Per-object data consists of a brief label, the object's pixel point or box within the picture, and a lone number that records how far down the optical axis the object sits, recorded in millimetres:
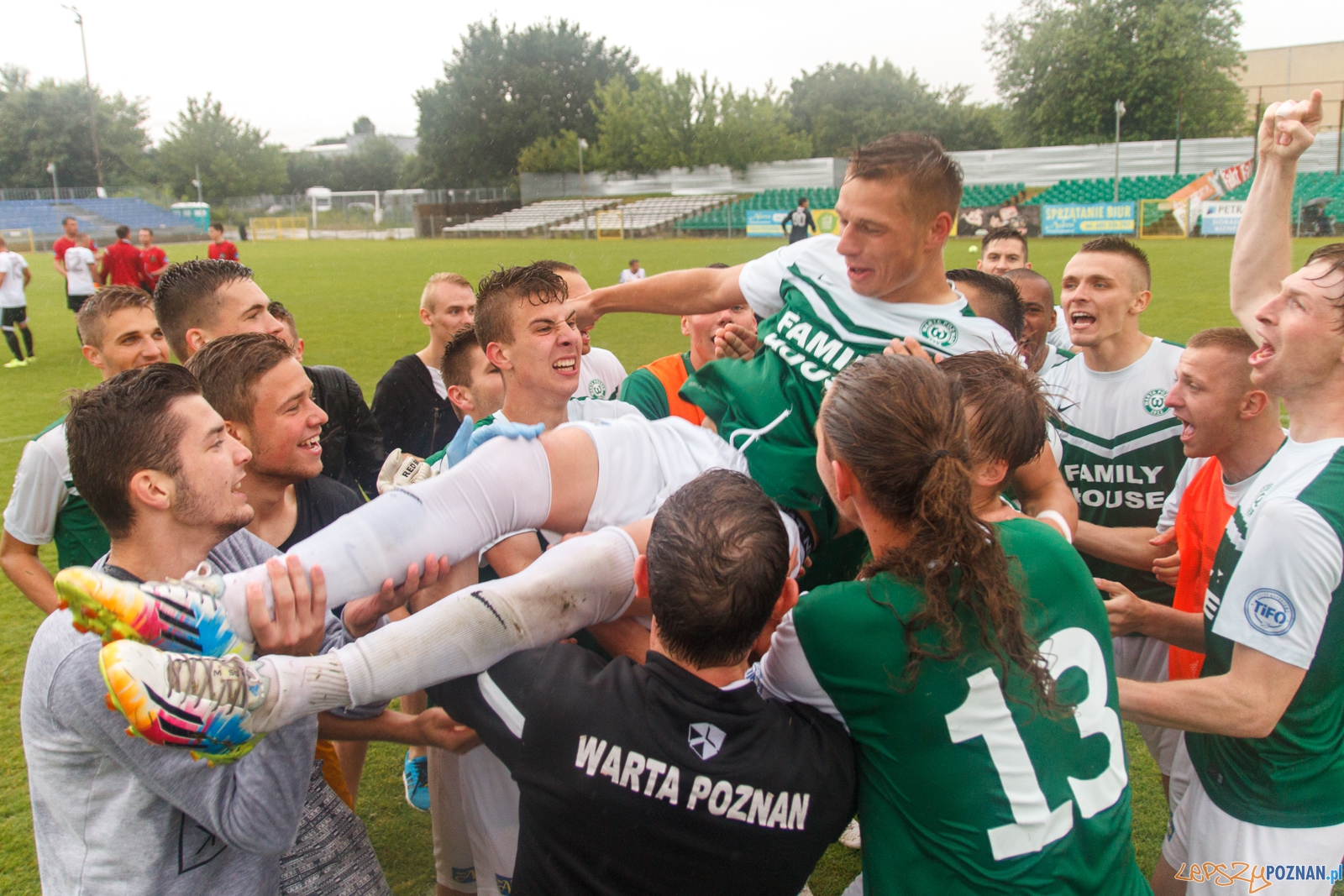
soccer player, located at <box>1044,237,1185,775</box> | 3750
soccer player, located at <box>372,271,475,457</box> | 5086
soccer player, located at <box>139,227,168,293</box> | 16883
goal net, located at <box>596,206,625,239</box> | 46281
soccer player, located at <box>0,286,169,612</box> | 3357
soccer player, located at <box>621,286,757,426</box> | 4465
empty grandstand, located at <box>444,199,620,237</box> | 51656
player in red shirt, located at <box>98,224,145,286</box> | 16281
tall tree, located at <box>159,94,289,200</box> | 70938
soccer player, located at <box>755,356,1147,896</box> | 1796
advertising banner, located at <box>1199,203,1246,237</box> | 29750
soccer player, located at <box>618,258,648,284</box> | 19812
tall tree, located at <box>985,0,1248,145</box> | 47406
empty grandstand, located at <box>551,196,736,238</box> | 45500
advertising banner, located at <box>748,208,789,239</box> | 39544
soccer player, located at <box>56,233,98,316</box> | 15406
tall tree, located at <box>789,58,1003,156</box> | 63531
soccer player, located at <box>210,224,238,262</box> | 18938
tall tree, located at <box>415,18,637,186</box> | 67375
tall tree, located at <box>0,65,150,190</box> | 64312
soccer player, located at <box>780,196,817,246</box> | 27925
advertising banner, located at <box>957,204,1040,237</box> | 32750
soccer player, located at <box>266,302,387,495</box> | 4125
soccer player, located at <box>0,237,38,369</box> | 13648
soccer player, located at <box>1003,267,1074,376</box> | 4852
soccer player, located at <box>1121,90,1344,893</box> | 2156
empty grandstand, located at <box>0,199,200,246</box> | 47812
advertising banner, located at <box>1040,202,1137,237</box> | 32500
